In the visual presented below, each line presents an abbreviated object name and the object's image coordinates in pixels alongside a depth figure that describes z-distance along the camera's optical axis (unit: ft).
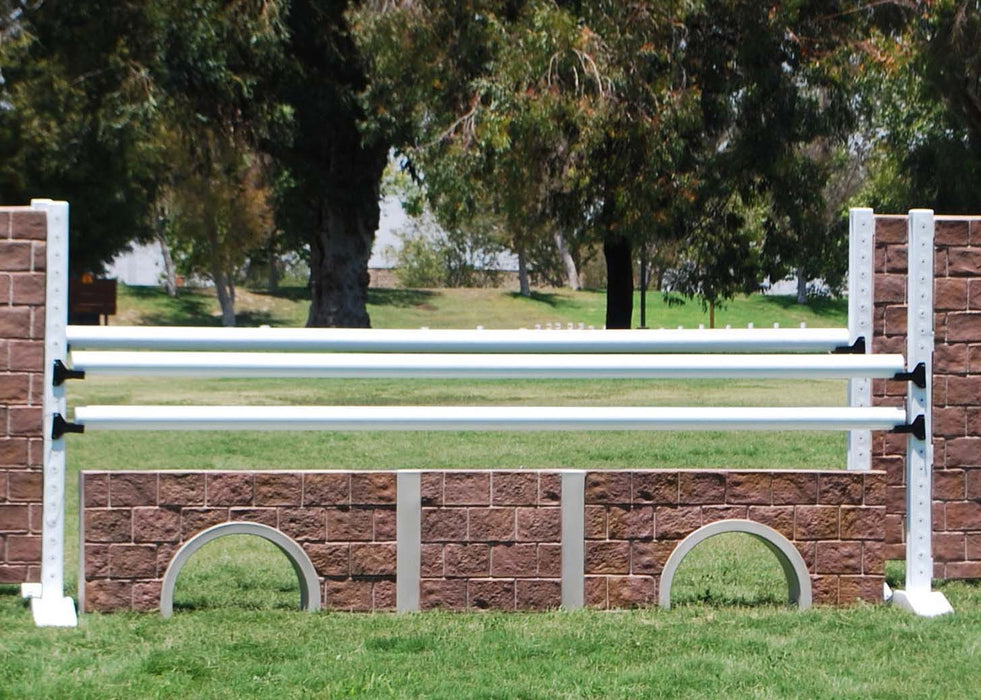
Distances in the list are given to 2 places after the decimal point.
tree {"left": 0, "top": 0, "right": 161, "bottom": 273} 174.60
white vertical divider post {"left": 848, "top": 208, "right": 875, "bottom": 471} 40.68
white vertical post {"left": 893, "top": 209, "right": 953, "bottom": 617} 39.58
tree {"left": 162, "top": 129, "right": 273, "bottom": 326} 312.91
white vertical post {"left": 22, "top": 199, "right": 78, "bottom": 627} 37.11
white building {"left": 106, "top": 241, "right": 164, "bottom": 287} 480.64
